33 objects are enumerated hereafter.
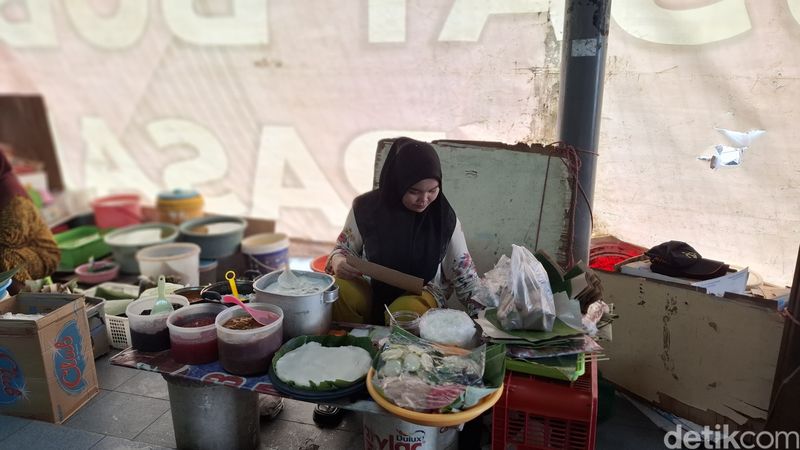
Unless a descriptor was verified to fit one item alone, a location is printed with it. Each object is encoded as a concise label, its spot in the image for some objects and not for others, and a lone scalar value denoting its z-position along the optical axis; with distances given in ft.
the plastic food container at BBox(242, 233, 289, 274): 12.41
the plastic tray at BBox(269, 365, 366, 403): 5.23
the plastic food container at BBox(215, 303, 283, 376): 5.66
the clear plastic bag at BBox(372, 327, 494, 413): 4.85
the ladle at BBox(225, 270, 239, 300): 6.42
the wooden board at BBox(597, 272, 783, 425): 7.07
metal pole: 8.07
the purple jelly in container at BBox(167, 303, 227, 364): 5.89
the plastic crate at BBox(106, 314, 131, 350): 9.60
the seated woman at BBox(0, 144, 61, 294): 10.34
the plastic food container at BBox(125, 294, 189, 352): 6.23
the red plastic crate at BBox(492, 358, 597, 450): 5.60
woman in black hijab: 7.71
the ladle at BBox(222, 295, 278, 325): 6.04
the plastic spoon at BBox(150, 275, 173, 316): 6.52
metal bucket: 6.48
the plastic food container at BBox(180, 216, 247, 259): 12.78
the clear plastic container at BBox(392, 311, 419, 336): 6.32
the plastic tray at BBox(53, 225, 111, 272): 13.12
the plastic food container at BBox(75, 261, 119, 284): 12.34
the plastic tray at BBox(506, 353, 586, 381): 5.57
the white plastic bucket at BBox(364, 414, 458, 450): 5.91
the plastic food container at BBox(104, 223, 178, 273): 12.84
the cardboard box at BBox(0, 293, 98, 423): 7.36
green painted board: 8.52
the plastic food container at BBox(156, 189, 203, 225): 13.96
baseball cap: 7.79
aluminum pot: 6.25
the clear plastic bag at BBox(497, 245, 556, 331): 5.84
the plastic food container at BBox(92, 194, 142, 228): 14.62
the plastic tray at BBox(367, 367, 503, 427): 4.66
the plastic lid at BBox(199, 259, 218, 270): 12.69
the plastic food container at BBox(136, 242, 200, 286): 11.60
